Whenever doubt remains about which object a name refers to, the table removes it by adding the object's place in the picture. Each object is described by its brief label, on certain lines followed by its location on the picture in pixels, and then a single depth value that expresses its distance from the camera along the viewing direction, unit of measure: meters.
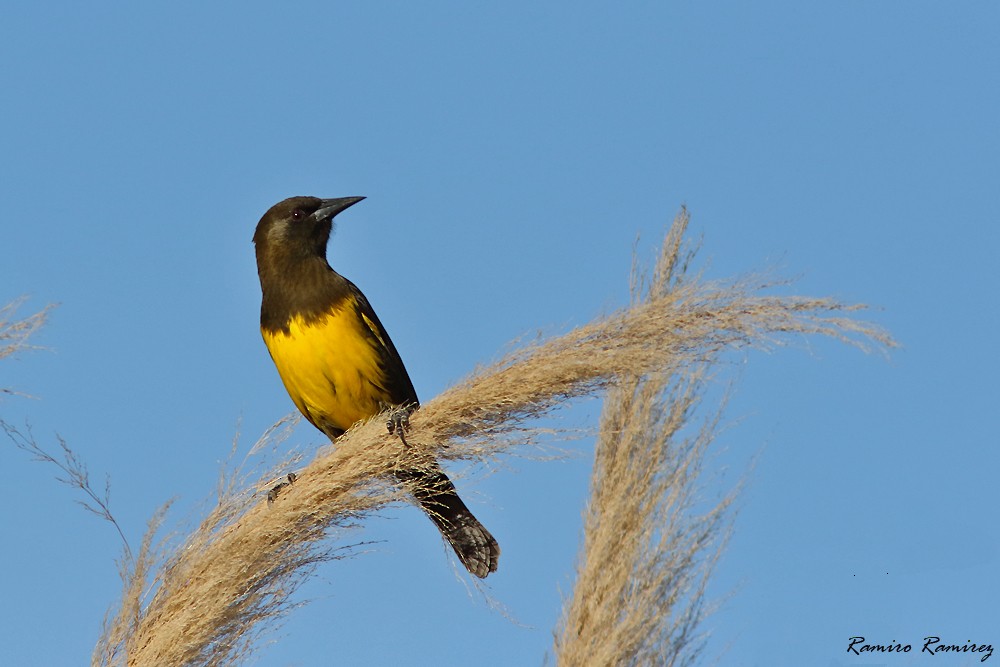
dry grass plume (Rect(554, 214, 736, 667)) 5.00
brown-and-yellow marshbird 8.45
